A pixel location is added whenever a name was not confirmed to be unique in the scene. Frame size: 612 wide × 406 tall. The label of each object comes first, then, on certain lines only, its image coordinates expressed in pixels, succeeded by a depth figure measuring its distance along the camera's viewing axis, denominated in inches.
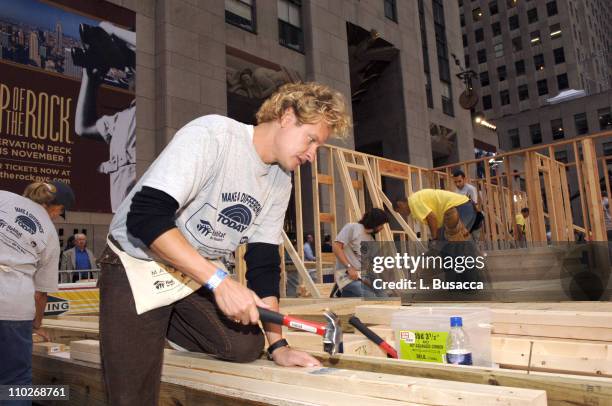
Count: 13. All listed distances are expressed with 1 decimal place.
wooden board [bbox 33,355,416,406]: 77.1
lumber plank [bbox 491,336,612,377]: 102.3
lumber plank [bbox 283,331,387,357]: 124.2
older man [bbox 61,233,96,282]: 430.3
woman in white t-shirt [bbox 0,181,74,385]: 121.1
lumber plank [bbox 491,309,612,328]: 114.3
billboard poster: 462.0
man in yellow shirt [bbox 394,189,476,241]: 296.4
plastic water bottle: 99.7
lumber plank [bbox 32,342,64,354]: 150.8
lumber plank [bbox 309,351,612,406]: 70.4
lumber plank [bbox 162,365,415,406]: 74.2
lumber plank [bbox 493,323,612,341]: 113.5
